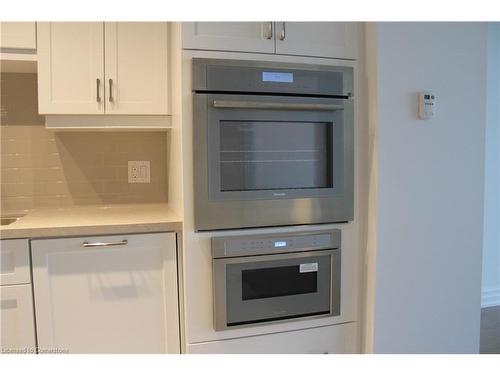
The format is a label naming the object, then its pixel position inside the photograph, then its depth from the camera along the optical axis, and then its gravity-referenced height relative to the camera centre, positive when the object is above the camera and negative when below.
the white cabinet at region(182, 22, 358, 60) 1.48 +0.52
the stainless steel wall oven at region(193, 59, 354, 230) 1.49 +0.10
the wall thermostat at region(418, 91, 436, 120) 1.61 +0.26
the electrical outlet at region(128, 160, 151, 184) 2.12 -0.02
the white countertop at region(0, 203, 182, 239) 1.51 -0.22
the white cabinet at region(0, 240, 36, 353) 1.50 -0.50
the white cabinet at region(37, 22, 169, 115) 1.71 +0.46
